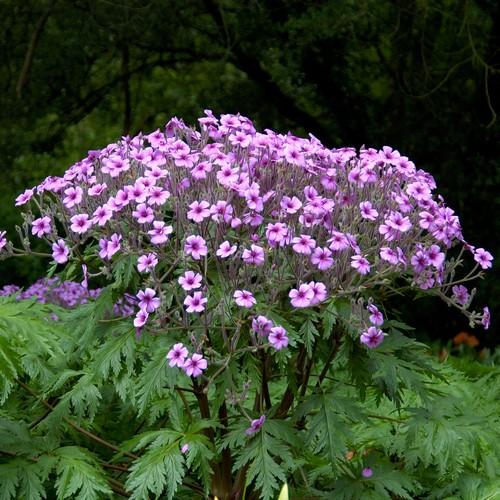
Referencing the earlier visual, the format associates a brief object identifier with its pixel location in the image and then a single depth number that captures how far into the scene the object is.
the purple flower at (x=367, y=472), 3.65
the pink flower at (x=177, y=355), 3.13
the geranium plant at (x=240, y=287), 3.23
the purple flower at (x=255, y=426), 3.29
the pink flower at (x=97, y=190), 3.40
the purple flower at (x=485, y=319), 3.49
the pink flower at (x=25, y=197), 3.60
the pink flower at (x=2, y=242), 3.48
